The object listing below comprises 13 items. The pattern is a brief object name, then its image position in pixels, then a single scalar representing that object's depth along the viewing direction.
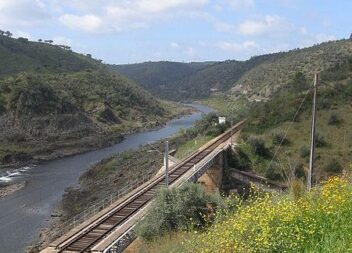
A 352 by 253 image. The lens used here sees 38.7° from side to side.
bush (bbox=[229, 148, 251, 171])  48.06
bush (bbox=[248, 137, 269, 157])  49.09
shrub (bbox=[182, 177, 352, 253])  9.30
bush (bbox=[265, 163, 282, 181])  43.37
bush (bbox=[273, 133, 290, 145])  51.19
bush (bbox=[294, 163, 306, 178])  41.75
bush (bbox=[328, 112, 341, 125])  55.52
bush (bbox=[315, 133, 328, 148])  49.41
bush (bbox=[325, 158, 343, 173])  43.31
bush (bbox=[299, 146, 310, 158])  46.56
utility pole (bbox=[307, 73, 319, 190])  20.36
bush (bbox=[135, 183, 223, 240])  21.20
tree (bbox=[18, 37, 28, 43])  174.50
